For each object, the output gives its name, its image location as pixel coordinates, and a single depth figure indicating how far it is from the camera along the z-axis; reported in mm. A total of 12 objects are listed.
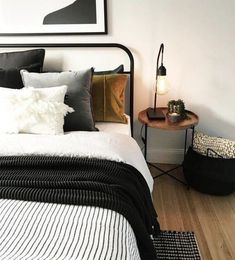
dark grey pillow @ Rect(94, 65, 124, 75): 2219
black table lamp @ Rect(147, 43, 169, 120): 2098
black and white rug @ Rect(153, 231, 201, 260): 1614
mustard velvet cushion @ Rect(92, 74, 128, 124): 2066
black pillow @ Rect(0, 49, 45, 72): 2164
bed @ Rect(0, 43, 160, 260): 867
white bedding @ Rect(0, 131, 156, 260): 817
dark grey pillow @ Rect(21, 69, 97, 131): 1833
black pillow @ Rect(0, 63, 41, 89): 1914
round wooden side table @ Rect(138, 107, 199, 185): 2074
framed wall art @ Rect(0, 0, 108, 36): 2258
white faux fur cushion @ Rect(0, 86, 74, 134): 1660
